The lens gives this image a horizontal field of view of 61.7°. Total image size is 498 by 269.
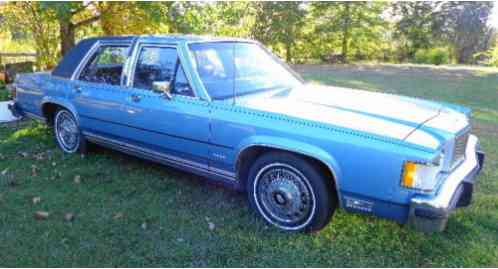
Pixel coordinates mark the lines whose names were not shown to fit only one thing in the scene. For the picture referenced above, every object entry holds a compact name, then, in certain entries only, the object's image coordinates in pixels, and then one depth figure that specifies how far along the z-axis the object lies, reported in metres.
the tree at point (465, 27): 24.20
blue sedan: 2.86
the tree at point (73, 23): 10.58
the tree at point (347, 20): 21.44
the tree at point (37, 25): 10.77
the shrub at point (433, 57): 20.84
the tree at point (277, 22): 20.36
